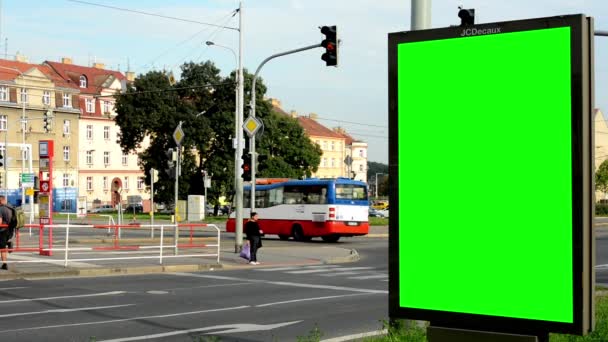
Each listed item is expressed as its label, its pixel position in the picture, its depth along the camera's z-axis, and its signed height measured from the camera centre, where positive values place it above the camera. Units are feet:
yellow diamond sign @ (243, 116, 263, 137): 97.76 +6.90
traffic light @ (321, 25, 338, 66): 83.90 +13.84
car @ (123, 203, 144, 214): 307.97 -8.05
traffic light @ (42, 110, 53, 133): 171.12 +13.36
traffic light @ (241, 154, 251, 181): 92.06 +2.16
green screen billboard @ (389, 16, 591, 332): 14.83 +0.26
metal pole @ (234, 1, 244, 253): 91.76 +2.96
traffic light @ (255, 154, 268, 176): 95.14 +2.96
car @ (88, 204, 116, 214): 307.25 -8.53
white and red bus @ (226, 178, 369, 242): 123.65 -3.30
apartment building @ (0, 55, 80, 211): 290.76 +26.36
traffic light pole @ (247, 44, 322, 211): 92.79 +4.90
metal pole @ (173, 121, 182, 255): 84.48 -3.75
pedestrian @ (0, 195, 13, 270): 66.49 -3.43
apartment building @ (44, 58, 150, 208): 335.67 +19.74
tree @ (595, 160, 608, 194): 312.71 +3.89
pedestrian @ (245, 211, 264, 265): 81.76 -4.96
